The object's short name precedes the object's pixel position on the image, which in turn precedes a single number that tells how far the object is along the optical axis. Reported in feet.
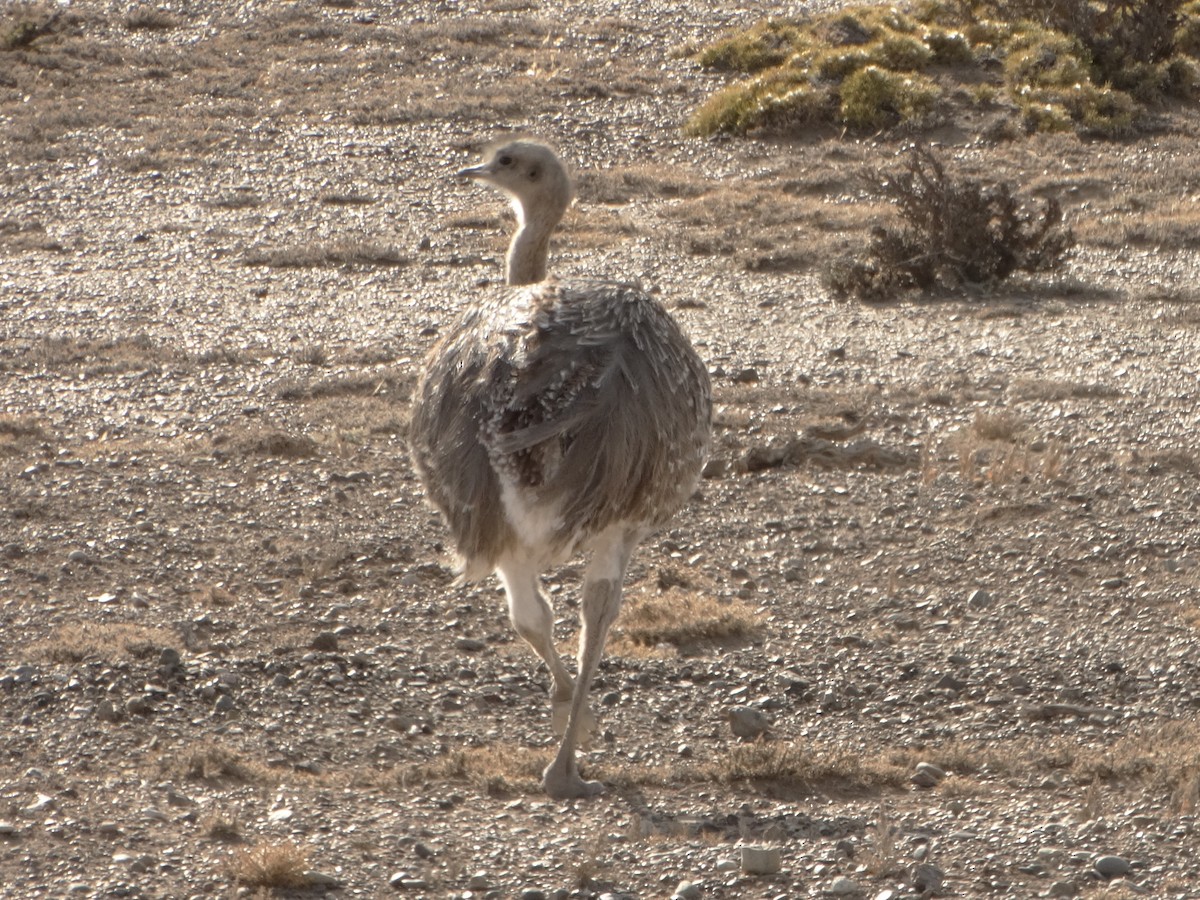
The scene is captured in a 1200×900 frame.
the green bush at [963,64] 113.39
